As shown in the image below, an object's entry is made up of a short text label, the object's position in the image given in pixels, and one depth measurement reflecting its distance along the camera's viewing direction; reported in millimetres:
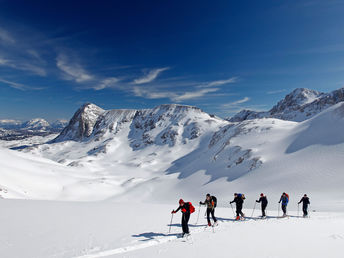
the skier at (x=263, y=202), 15438
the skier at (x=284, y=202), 15425
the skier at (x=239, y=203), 14415
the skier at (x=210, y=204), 12448
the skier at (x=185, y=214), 10211
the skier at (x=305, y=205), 15406
